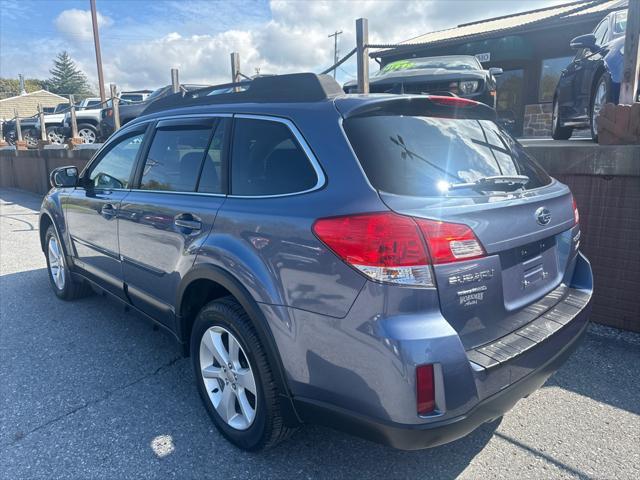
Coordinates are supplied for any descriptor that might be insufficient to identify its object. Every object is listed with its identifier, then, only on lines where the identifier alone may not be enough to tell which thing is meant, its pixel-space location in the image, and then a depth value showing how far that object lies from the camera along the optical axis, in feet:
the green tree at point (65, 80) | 281.54
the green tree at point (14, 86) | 265.13
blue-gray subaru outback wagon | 5.94
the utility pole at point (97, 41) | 54.54
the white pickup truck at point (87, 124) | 57.82
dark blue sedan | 15.31
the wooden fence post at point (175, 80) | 28.78
